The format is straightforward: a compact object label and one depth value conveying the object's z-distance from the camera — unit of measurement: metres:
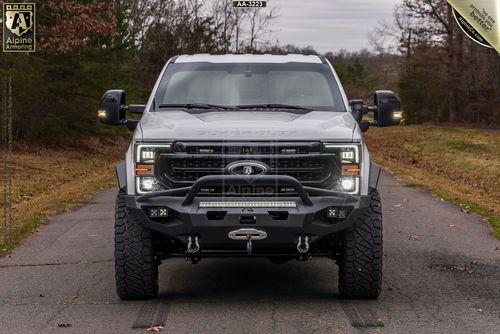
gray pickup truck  6.77
